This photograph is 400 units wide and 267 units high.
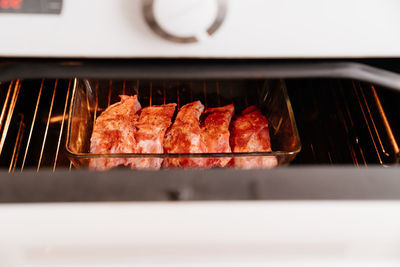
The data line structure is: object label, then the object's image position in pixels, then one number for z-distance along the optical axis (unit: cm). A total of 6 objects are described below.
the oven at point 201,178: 44
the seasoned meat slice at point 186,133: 78
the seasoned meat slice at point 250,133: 80
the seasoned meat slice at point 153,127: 80
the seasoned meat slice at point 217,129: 80
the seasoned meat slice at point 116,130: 77
